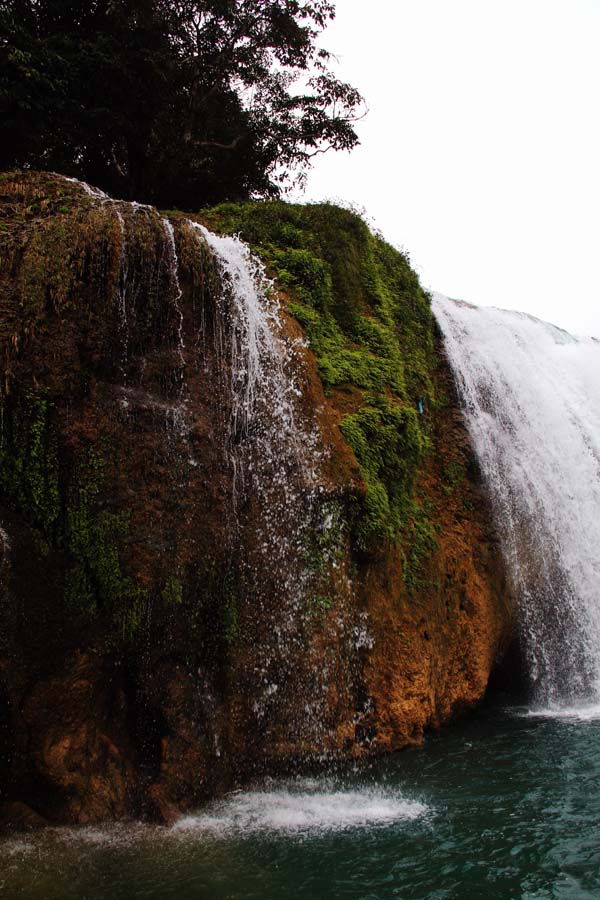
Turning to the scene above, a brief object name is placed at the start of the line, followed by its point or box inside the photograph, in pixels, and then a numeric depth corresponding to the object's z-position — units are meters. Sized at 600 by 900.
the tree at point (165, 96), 12.12
